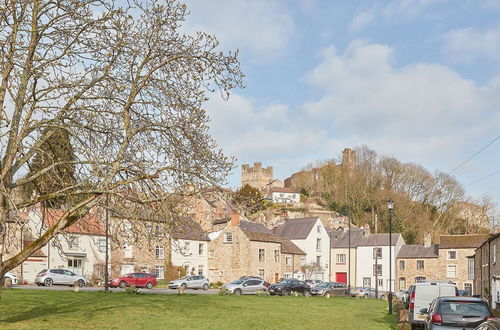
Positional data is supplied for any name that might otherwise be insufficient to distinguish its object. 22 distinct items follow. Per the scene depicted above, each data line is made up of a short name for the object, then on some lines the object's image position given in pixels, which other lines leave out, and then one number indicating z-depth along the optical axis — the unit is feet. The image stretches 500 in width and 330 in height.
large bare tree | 51.83
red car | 163.12
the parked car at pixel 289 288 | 155.03
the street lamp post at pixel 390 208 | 100.07
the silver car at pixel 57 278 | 146.92
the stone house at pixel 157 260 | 192.34
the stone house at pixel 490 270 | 119.55
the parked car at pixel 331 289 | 165.45
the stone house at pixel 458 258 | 237.66
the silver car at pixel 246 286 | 153.17
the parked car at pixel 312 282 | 200.71
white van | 74.53
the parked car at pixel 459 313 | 53.21
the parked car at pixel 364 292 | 190.37
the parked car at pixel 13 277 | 148.92
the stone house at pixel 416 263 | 249.96
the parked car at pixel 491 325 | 27.08
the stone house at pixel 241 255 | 217.77
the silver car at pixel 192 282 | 165.07
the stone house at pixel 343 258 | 271.69
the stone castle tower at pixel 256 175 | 579.89
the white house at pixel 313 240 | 263.08
